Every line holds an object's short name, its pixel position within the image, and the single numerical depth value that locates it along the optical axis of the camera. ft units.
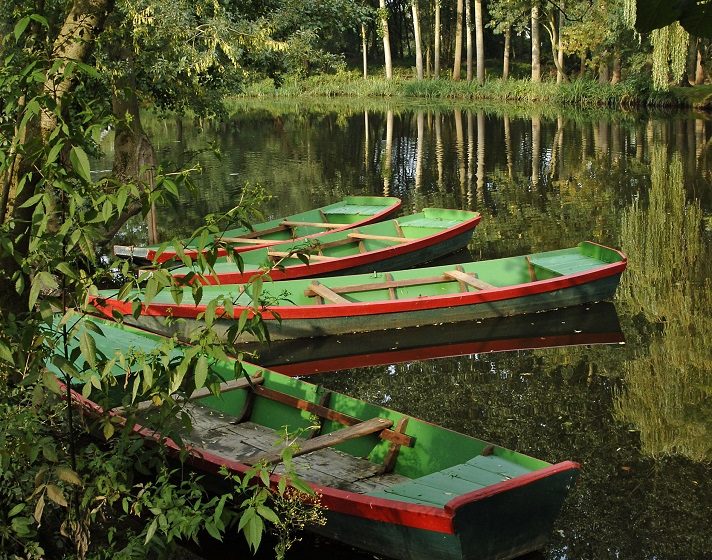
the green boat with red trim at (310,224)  46.29
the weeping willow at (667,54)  93.76
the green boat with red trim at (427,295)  36.06
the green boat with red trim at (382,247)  42.29
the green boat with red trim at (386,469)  18.43
